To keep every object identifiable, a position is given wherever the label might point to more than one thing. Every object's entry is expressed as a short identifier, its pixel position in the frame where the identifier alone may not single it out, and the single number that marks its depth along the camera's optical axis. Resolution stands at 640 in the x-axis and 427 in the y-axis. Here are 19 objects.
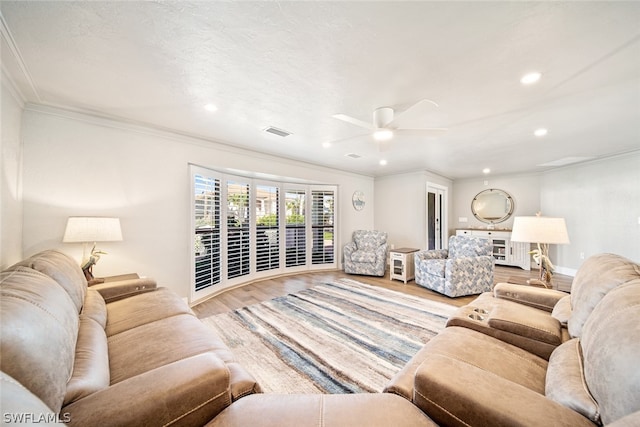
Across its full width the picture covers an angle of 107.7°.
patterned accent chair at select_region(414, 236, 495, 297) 3.64
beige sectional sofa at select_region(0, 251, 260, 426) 0.73
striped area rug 1.83
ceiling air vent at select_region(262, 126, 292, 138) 3.07
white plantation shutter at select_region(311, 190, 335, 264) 5.39
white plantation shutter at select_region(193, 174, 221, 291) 3.45
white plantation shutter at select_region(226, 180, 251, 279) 4.10
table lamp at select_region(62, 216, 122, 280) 2.24
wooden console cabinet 5.58
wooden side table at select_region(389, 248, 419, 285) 4.45
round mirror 6.27
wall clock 6.00
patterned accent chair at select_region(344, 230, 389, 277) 4.93
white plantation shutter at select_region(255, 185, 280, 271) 4.62
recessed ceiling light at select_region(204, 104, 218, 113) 2.42
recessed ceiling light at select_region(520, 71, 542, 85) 1.86
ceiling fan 2.35
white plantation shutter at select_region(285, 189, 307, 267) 5.08
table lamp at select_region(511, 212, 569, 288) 2.18
